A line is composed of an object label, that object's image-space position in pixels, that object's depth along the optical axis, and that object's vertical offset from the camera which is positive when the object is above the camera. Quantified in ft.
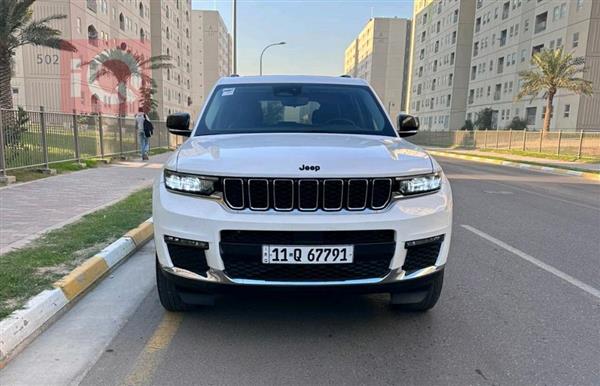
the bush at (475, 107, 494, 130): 182.88 +3.89
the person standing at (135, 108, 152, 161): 58.85 -2.13
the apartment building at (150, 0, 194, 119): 227.81 +36.98
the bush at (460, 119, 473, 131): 190.11 +1.43
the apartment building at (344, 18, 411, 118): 373.81 +55.96
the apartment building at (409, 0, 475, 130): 222.89 +34.71
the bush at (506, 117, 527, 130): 152.35 +2.02
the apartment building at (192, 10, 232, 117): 353.92 +53.15
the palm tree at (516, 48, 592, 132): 115.85 +13.83
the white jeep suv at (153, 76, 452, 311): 9.89 -2.08
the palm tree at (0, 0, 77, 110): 53.57 +9.26
